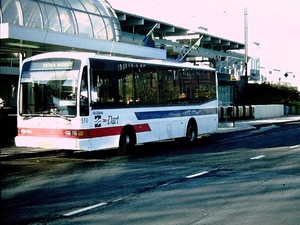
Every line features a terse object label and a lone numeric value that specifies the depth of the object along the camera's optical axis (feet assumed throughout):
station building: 58.44
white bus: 44.39
